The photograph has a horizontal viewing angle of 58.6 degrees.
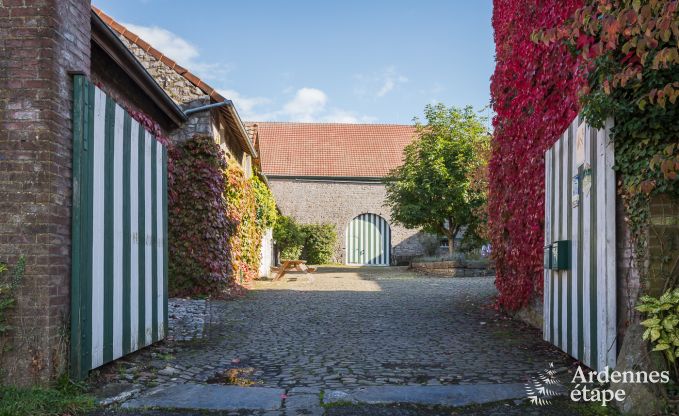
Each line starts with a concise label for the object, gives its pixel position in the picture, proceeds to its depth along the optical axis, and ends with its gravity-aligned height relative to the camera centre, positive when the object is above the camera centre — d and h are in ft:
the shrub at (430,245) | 84.94 -1.99
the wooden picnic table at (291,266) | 55.77 -3.37
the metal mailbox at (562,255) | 16.79 -0.69
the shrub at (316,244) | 97.35 -2.04
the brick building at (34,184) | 12.71 +1.03
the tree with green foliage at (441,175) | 69.56 +6.49
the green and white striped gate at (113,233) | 13.83 -0.04
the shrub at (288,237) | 82.79 -0.80
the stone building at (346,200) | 102.78 +5.39
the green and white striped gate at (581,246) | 13.04 -0.40
